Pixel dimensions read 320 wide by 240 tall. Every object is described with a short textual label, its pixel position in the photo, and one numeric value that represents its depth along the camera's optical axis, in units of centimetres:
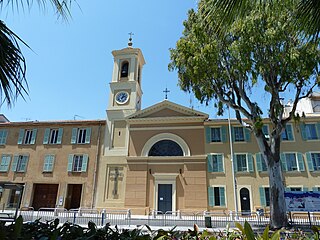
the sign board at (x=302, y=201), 1334
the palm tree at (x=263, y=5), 260
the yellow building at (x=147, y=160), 2097
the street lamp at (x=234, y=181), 2008
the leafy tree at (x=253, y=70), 1108
